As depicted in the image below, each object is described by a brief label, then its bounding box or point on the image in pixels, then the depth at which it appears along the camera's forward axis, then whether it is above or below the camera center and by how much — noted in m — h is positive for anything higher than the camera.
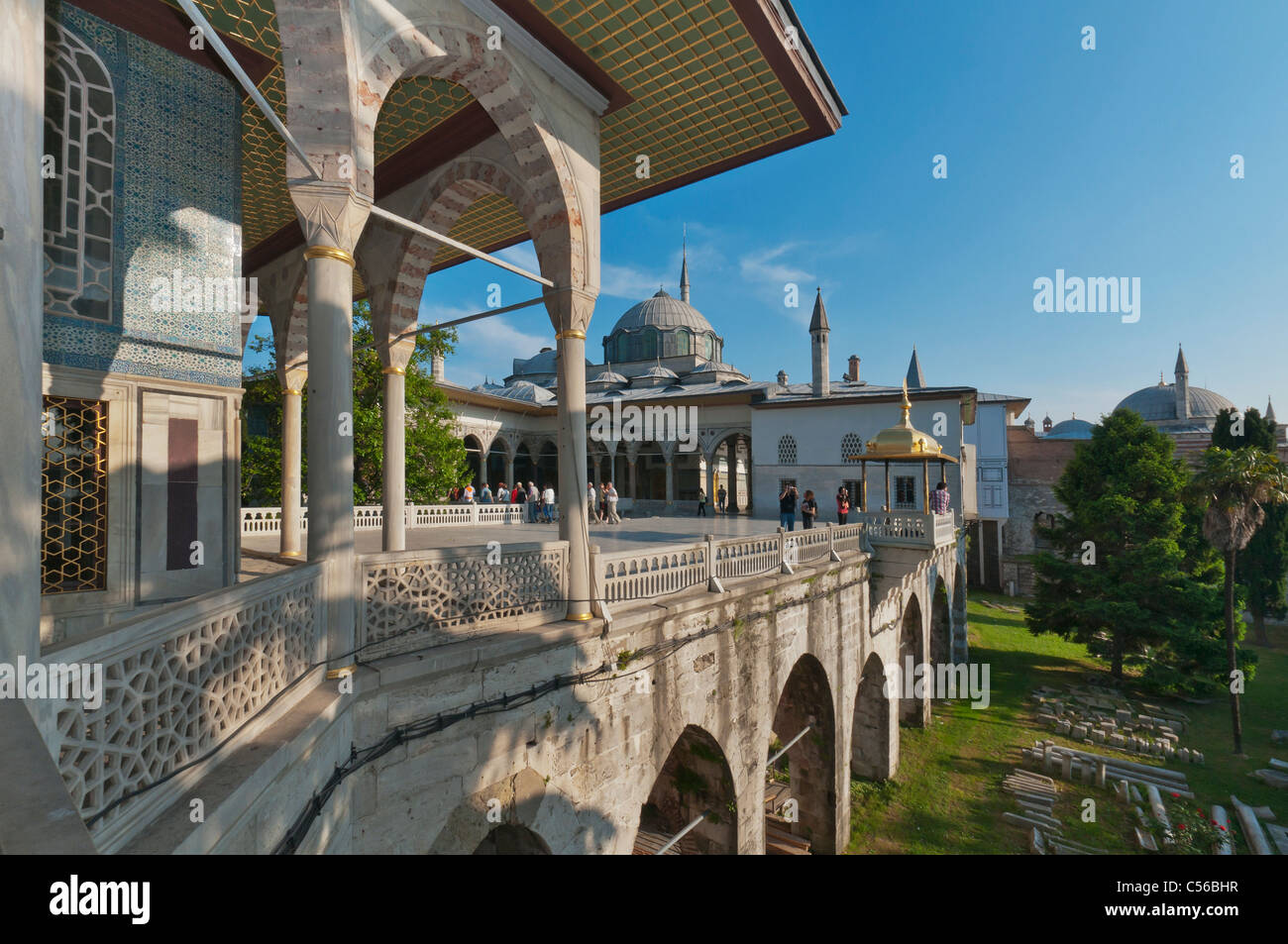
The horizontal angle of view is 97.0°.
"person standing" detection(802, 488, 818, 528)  12.72 -0.57
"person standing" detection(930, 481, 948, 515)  13.20 -0.33
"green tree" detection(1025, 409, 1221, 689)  16.38 -2.66
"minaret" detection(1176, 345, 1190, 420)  45.34 +7.25
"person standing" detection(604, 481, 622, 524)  16.66 -0.43
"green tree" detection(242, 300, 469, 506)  12.82 +1.29
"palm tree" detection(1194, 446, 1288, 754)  14.35 -0.41
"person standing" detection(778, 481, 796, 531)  13.04 -0.47
